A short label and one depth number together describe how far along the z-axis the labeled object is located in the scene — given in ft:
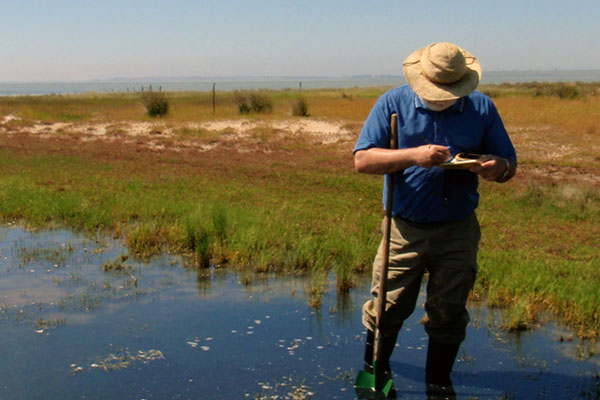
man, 12.44
